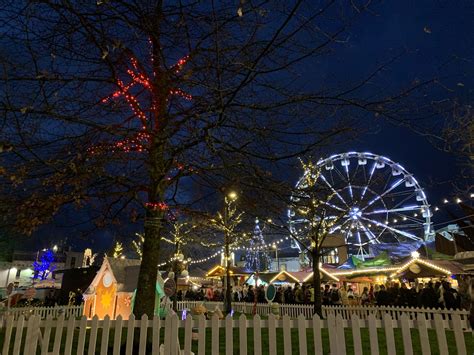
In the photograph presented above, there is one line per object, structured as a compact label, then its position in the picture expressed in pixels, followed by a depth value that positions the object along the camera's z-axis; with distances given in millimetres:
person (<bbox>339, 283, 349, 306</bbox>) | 16312
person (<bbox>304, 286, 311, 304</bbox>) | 17988
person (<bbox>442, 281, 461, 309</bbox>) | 12553
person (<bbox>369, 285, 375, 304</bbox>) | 17195
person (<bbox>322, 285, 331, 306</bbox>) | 17316
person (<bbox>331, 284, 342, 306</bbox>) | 17375
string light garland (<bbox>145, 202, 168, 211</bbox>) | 6578
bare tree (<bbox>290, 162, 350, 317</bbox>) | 13330
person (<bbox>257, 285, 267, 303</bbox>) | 21781
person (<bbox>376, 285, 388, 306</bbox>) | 14820
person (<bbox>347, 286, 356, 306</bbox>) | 17125
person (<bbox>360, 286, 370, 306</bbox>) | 17588
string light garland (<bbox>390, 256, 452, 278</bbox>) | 14955
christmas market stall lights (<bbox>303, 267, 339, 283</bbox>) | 19558
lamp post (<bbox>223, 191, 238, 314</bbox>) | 17031
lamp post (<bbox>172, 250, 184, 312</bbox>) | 18155
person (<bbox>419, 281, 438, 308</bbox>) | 13016
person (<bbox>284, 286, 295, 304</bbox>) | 19031
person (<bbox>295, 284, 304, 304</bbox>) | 17969
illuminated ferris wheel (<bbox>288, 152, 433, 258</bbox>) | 28219
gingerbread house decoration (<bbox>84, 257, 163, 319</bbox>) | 11930
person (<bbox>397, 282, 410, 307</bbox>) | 14361
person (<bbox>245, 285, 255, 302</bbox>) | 21433
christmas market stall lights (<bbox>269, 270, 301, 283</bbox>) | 22208
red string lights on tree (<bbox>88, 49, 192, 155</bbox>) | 5768
